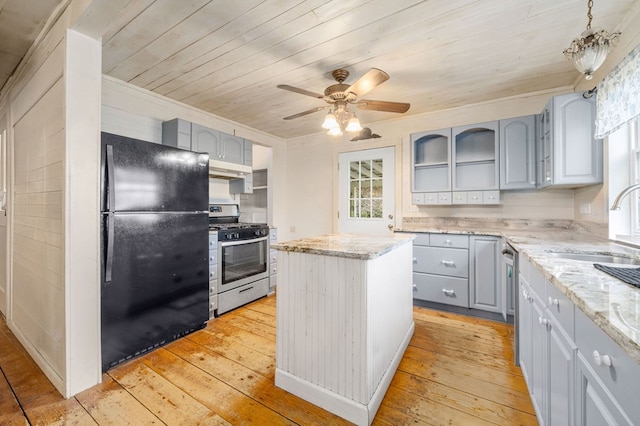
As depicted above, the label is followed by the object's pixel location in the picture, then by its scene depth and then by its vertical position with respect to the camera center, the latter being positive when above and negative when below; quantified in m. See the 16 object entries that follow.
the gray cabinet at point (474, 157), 3.19 +0.65
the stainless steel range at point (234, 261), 2.90 -0.55
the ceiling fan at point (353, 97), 1.96 +0.90
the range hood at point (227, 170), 3.27 +0.53
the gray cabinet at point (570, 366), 0.66 -0.48
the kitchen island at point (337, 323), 1.50 -0.64
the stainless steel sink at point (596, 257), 1.47 -0.25
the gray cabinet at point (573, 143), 2.24 +0.57
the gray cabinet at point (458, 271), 2.84 -0.61
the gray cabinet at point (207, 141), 2.96 +0.82
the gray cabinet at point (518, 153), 2.87 +0.63
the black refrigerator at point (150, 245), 1.92 -0.25
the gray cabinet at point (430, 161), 3.44 +0.64
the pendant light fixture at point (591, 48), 1.24 +0.74
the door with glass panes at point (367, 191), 3.89 +0.32
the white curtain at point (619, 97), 1.60 +0.74
